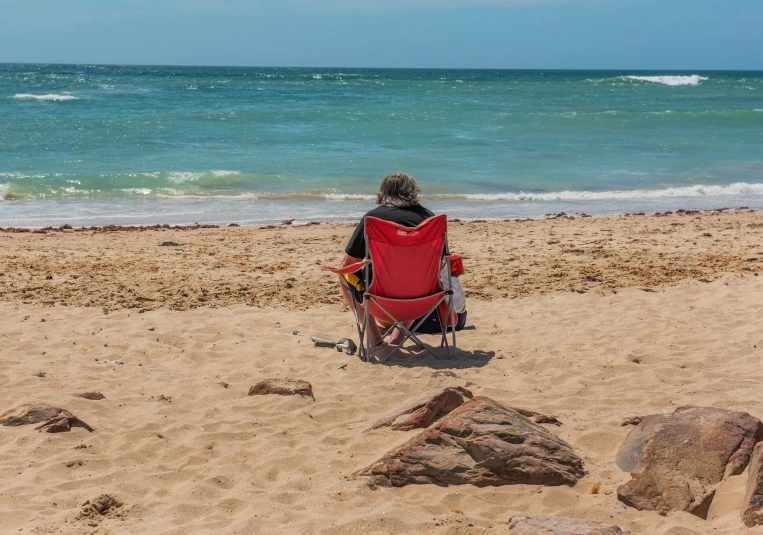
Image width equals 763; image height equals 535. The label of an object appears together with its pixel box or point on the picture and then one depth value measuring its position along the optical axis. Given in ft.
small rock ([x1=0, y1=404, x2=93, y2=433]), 13.96
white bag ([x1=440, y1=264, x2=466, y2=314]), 19.20
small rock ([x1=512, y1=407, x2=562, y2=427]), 14.25
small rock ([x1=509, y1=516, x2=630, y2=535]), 9.73
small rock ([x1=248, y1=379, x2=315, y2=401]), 15.94
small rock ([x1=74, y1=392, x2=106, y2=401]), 15.60
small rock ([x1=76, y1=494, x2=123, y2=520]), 11.21
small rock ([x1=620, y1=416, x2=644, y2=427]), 14.17
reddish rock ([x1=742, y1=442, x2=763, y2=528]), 10.50
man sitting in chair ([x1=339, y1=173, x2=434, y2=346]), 18.86
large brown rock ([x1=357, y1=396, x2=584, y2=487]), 12.03
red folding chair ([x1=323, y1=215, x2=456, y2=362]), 18.31
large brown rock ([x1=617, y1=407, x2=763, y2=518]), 11.34
